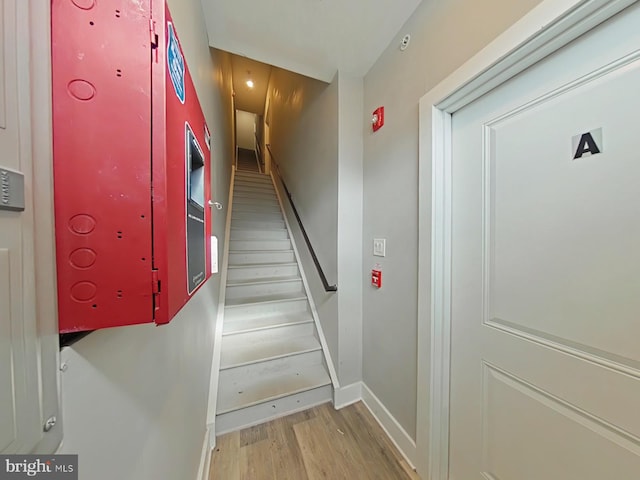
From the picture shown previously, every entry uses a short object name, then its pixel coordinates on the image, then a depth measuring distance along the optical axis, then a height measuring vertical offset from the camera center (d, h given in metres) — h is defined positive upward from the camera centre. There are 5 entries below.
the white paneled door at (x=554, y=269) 0.66 -0.12
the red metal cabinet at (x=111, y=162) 0.33 +0.11
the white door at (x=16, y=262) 0.25 -0.03
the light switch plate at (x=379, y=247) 1.52 -0.08
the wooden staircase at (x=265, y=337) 1.58 -0.89
